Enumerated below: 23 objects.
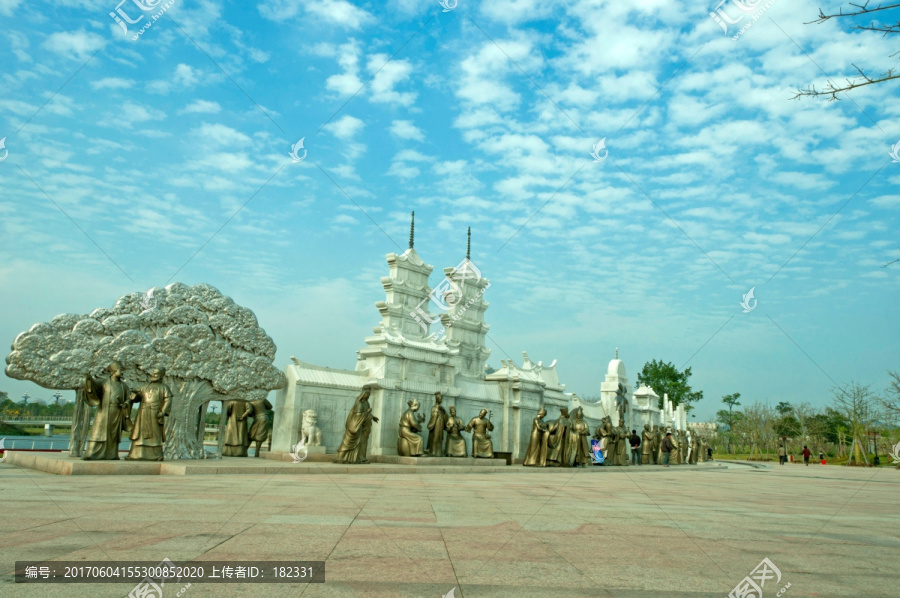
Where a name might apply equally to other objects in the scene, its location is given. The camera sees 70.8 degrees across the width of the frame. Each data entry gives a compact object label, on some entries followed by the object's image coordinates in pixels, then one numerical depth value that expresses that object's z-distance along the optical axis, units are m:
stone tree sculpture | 13.98
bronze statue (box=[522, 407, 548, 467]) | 22.21
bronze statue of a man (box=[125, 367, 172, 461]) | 13.59
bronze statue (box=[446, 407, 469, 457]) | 20.52
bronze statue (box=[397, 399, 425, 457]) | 19.45
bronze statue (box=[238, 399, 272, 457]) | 19.64
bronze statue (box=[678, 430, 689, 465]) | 34.46
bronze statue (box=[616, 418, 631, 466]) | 26.80
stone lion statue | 18.06
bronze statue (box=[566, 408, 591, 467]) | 22.95
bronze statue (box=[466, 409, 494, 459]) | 21.66
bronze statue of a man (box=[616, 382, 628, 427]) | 31.02
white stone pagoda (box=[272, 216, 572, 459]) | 19.09
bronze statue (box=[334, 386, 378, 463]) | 17.59
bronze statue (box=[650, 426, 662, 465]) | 31.67
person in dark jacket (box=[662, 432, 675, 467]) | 29.92
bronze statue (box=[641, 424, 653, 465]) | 30.78
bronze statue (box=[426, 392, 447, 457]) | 20.23
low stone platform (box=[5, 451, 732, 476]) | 12.07
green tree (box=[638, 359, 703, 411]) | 63.81
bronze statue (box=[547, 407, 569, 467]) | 22.20
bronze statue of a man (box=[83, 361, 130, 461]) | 13.02
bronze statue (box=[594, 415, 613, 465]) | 26.12
